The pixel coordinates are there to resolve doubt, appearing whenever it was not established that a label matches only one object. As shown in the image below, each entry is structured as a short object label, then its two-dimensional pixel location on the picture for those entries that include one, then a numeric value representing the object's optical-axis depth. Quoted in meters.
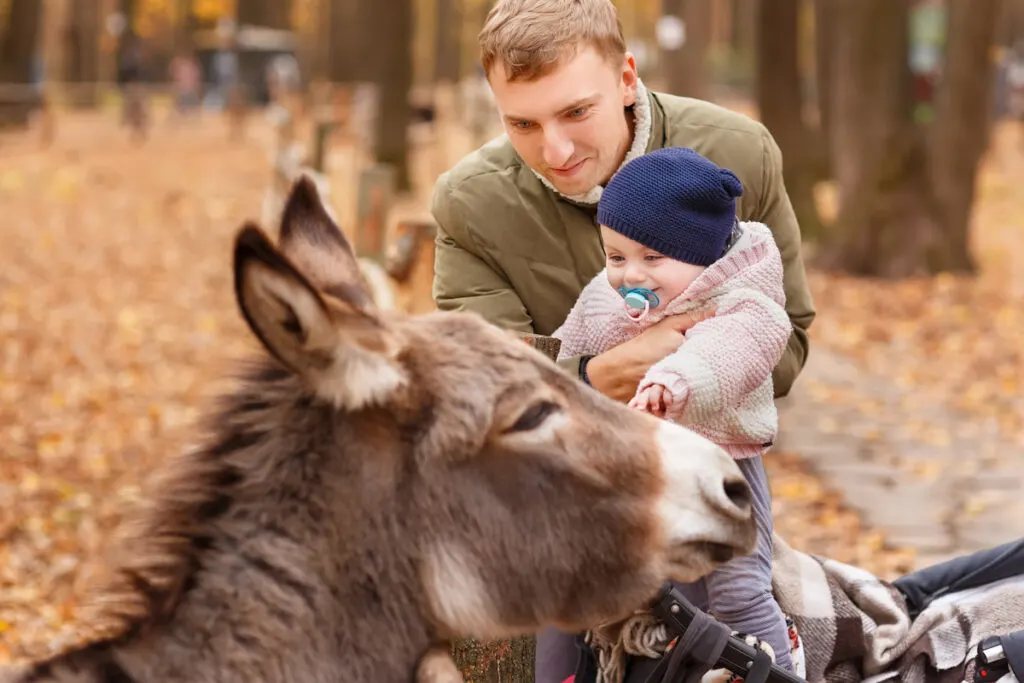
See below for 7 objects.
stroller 3.12
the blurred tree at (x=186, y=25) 47.88
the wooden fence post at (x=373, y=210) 8.43
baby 3.27
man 3.52
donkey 2.62
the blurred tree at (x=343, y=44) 28.72
